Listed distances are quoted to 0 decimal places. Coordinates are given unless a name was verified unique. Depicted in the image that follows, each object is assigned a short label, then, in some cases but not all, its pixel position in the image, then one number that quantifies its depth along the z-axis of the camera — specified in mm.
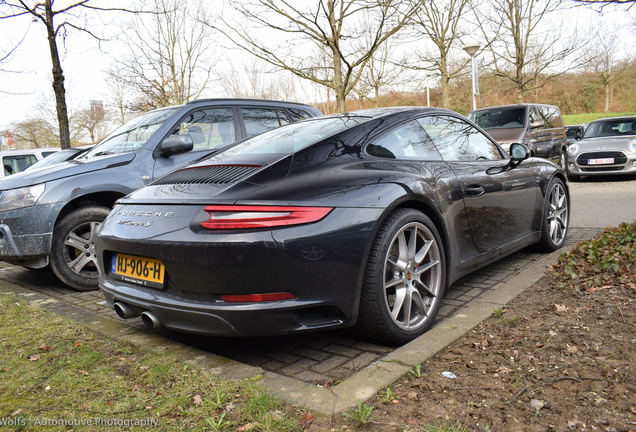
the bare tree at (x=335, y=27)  10266
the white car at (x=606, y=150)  10930
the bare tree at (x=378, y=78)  22220
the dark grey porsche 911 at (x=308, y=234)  2342
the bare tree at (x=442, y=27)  17578
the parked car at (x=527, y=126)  10906
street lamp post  15578
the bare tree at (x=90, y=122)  37031
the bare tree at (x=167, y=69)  20719
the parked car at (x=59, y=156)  5984
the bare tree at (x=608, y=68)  37500
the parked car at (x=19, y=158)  12844
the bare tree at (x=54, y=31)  9736
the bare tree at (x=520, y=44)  19953
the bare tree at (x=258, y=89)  25516
